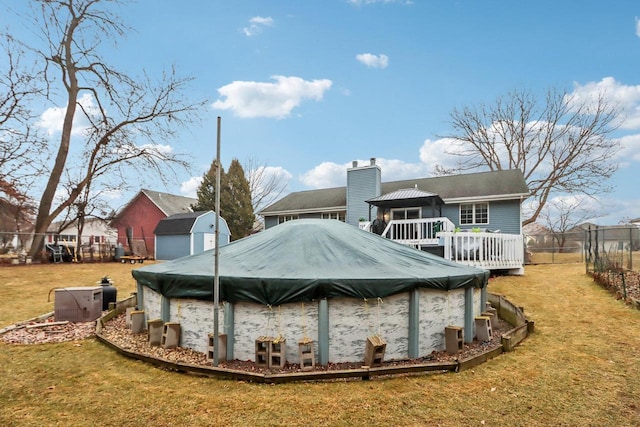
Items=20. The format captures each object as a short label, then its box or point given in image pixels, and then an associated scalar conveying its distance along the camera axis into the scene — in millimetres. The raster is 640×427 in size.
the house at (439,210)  12031
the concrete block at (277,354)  4719
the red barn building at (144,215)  29703
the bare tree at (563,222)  26864
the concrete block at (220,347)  4973
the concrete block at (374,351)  4667
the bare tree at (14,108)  18156
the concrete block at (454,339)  5414
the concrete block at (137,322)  6625
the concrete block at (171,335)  5547
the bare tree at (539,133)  22625
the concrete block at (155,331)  5711
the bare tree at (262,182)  38094
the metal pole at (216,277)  4477
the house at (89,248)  20781
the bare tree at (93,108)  19875
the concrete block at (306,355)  4719
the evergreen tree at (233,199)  32656
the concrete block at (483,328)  6120
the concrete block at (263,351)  4723
